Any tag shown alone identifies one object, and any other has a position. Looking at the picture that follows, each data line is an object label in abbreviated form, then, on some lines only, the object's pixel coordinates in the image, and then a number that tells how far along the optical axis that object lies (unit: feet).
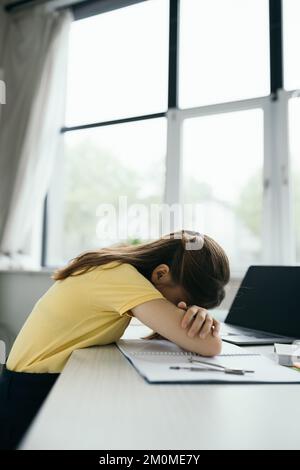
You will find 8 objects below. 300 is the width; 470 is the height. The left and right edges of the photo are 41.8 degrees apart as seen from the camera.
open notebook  1.98
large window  7.97
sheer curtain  9.54
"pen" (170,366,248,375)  2.13
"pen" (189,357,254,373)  2.19
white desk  1.24
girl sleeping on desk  2.65
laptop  3.68
